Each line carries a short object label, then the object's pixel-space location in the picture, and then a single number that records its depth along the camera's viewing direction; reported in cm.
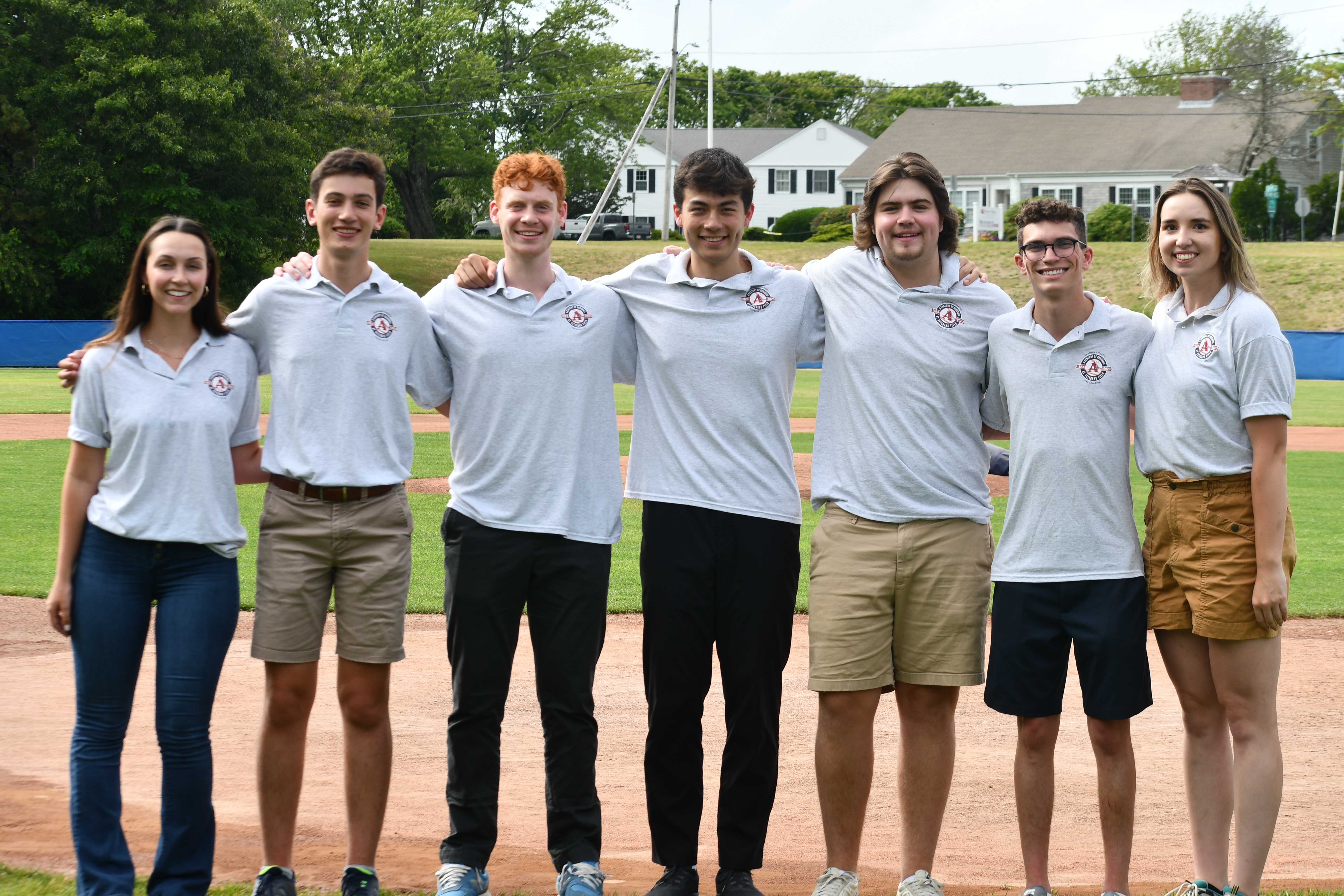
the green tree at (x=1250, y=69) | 5756
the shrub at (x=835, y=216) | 5319
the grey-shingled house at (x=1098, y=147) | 5788
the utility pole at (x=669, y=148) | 4500
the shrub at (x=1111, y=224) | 4969
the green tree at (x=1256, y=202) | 4788
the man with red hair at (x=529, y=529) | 433
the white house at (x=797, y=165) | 7081
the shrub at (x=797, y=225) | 5894
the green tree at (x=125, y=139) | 3544
